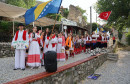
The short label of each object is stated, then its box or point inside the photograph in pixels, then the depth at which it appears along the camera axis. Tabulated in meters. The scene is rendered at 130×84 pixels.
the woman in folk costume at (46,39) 6.14
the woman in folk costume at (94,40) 11.76
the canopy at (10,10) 10.29
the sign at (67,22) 13.31
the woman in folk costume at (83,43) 12.17
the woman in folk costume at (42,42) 5.95
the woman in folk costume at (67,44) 8.36
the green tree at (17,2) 21.02
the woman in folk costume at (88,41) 11.88
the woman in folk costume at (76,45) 11.38
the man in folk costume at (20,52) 5.16
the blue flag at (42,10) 5.53
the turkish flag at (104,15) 15.96
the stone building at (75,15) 31.78
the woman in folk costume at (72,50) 9.19
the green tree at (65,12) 42.84
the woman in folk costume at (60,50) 7.74
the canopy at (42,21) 13.73
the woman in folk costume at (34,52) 5.26
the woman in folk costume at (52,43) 6.37
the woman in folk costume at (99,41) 12.44
